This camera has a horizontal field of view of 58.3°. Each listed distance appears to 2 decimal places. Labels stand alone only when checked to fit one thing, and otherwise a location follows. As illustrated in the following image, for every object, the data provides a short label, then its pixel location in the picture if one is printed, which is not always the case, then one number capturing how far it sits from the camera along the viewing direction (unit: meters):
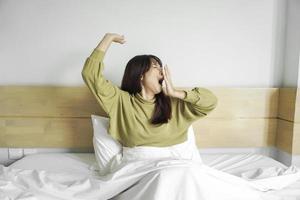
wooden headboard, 1.67
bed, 1.24
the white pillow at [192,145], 1.46
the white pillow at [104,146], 1.44
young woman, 1.35
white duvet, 1.01
